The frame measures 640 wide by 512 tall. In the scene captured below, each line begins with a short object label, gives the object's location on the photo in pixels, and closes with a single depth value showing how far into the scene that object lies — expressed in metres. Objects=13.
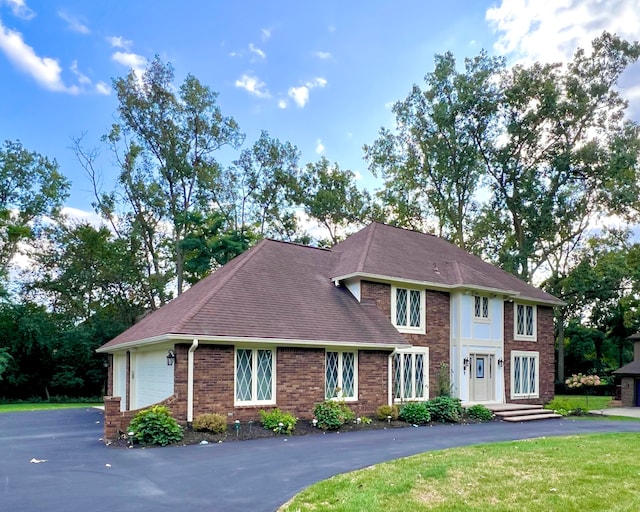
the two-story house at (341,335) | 13.79
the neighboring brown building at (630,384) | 27.02
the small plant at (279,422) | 13.32
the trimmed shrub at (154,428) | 11.47
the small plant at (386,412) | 15.86
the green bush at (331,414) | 14.22
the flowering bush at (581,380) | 20.72
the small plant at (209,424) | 12.54
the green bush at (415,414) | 15.93
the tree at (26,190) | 33.75
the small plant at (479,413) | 17.20
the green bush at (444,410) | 16.39
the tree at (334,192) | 37.34
